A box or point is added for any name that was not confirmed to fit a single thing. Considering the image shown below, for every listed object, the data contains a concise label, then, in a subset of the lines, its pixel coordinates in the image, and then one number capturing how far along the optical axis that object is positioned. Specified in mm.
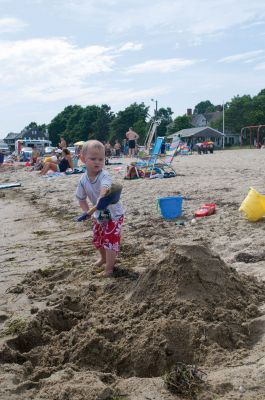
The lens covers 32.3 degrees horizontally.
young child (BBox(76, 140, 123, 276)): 4254
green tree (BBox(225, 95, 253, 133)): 77438
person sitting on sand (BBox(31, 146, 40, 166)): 25300
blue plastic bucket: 6387
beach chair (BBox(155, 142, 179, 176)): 14203
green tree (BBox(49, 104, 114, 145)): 92562
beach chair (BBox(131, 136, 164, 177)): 12874
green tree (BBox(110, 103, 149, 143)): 82438
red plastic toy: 6285
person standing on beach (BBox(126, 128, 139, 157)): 23516
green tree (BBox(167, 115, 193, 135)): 88688
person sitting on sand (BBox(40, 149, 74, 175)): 17203
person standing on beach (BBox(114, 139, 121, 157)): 34484
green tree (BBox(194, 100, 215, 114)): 152850
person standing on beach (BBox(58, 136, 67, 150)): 19508
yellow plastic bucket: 5477
